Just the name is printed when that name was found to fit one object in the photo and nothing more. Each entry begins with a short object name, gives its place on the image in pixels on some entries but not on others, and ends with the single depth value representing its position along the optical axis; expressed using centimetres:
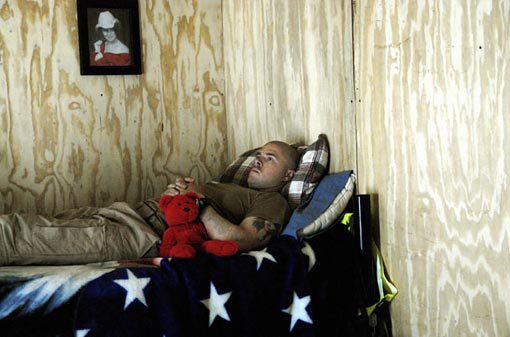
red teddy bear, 221
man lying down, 219
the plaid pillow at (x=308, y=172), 259
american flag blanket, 181
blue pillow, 230
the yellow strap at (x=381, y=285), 231
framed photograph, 341
